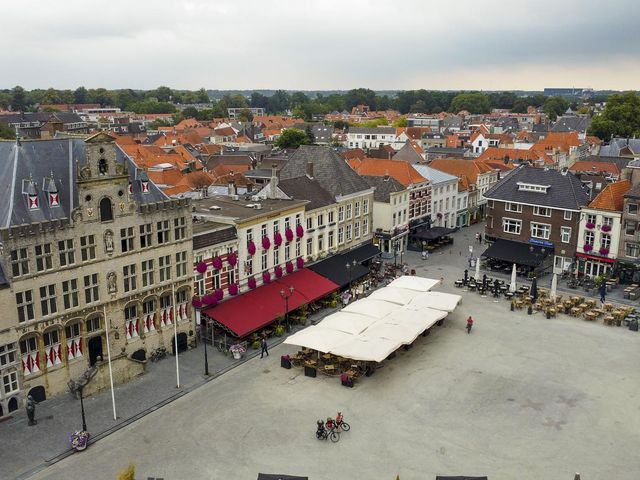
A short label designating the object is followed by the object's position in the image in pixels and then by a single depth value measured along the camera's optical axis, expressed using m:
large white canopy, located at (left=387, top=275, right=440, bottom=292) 48.53
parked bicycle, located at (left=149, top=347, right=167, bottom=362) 38.78
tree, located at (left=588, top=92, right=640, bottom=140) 136.62
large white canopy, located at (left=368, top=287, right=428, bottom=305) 45.28
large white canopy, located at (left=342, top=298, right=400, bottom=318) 42.22
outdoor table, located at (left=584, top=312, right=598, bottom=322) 47.31
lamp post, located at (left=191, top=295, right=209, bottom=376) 38.73
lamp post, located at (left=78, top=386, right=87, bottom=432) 29.48
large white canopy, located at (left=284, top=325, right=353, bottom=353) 36.56
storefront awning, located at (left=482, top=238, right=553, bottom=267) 59.28
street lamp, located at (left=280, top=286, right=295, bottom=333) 43.73
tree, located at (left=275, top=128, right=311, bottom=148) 130.00
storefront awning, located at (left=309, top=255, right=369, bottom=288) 51.44
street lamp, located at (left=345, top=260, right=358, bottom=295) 52.15
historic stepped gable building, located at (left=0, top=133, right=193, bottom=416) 31.61
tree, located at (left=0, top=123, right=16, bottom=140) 123.31
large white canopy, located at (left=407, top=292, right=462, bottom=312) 43.91
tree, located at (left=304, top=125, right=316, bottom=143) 153.38
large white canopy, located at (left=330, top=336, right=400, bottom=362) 35.09
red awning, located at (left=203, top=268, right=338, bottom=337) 40.72
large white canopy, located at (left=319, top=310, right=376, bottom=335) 39.15
